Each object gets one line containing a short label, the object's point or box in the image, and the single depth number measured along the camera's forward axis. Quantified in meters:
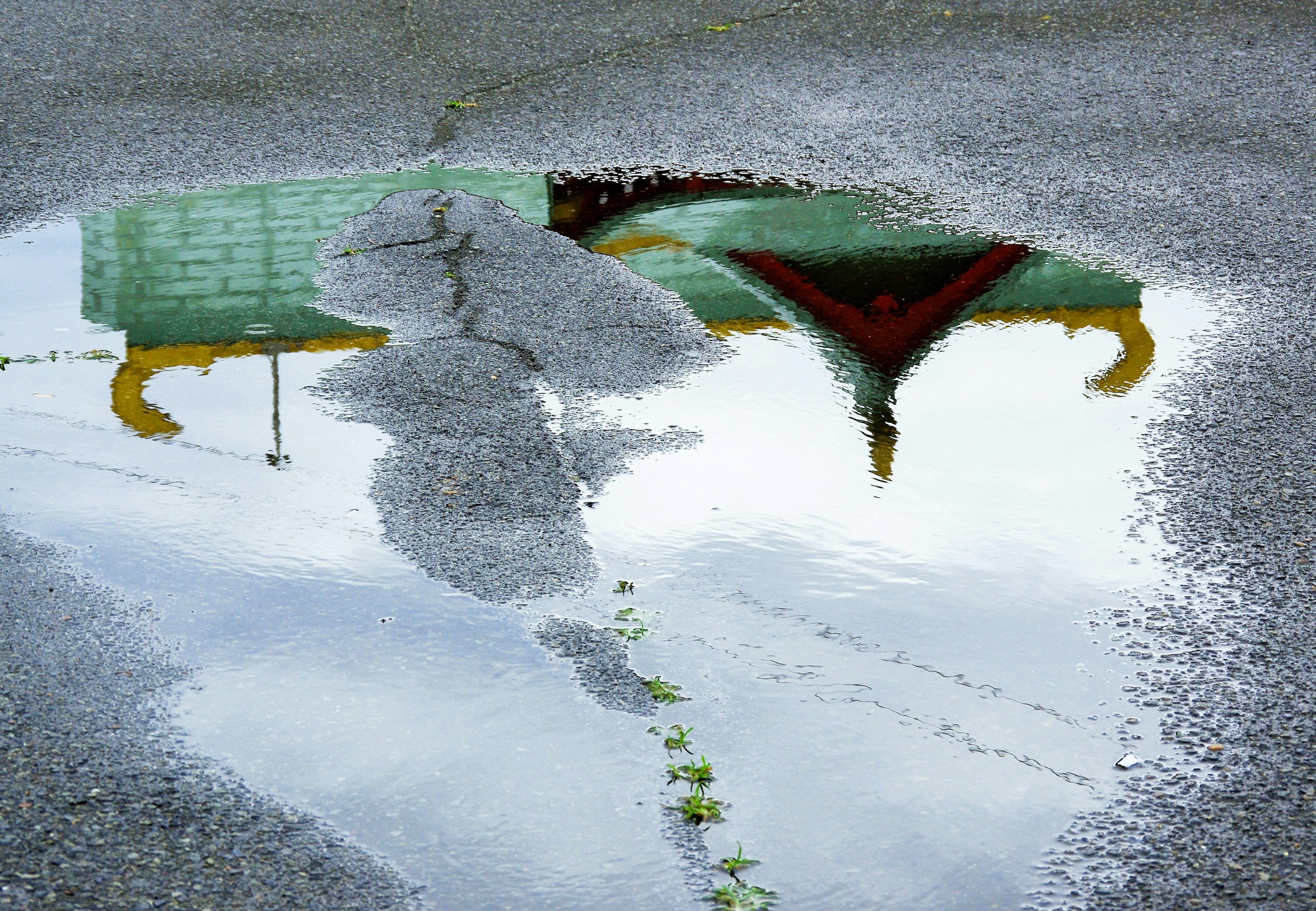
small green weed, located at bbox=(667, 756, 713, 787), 5.27
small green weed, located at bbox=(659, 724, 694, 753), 5.45
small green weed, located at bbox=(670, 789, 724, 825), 5.04
